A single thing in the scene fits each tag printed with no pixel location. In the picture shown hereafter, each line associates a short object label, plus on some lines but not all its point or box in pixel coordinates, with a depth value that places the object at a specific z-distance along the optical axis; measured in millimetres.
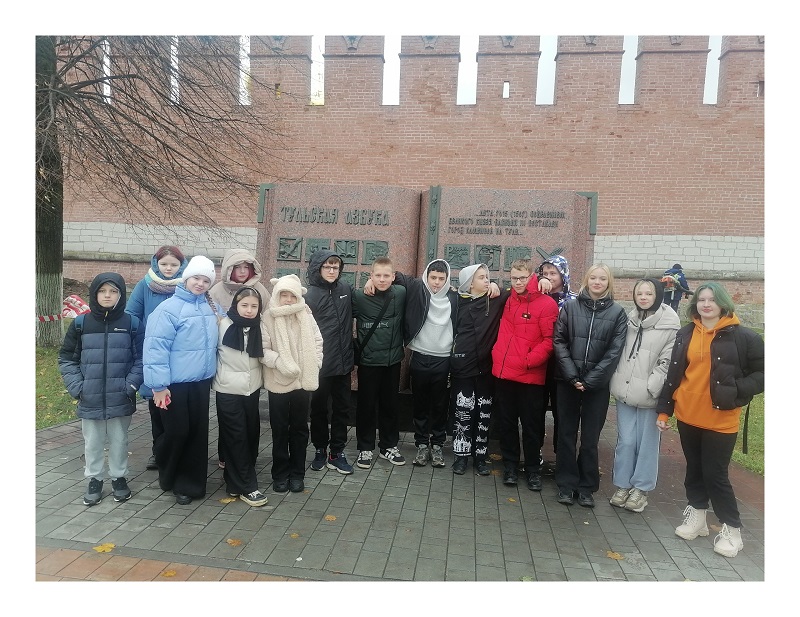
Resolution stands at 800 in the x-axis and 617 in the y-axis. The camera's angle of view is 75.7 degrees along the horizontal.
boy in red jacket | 3918
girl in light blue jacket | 3389
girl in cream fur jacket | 3658
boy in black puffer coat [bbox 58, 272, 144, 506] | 3438
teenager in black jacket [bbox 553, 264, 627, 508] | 3648
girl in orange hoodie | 3129
